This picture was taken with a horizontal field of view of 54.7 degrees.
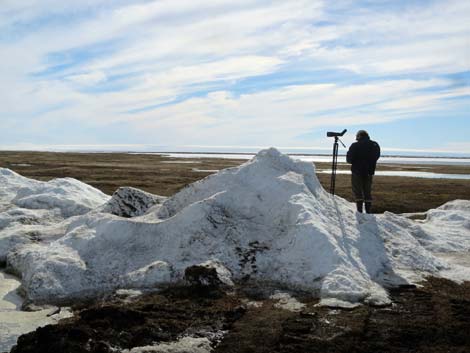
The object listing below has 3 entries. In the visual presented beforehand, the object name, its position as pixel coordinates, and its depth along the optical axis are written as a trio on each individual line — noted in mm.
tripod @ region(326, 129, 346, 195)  14956
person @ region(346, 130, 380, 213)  14648
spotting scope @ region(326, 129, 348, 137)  14823
